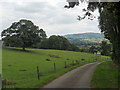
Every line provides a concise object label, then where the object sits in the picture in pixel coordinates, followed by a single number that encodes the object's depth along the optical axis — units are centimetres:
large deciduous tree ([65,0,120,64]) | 1598
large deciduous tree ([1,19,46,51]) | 6688
